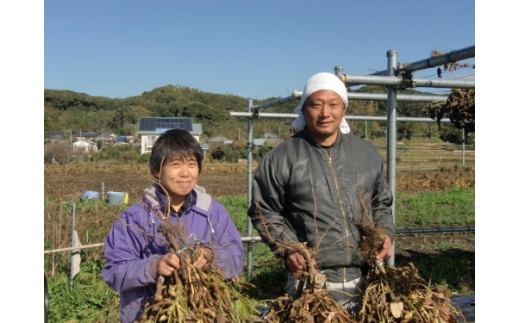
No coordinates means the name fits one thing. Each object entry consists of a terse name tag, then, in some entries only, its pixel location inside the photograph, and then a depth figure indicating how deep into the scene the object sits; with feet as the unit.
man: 7.07
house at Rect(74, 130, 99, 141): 222.28
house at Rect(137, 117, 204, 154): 146.96
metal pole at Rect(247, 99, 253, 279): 17.64
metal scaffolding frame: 9.56
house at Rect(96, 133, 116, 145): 218.01
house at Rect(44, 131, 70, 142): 192.54
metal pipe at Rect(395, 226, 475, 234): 14.68
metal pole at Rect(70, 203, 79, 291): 16.18
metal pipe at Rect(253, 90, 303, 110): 13.89
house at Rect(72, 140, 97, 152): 172.84
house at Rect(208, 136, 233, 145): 173.48
